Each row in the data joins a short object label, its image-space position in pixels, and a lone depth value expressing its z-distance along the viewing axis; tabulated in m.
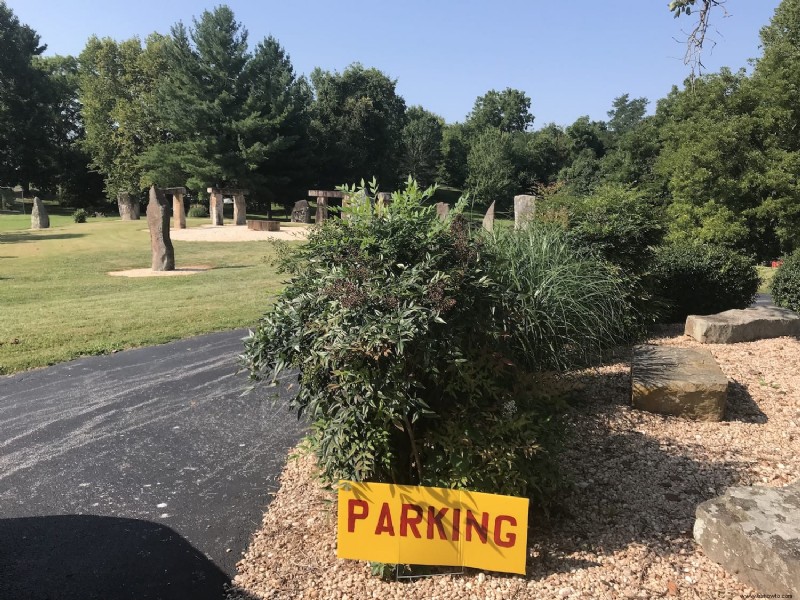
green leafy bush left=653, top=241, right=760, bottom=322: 7.35
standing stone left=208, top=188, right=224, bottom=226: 27.88
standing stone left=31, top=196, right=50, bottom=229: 26.62
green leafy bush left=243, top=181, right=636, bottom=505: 2.42
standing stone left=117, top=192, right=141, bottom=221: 35.06
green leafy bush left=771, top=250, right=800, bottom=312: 7.96
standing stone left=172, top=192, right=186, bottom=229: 25.98
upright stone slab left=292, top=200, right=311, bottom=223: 30.83
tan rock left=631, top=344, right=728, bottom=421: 4.13
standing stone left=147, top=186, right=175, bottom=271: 14.02
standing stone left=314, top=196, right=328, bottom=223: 22.23
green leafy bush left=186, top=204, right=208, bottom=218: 35.25
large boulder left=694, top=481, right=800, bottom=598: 2.32
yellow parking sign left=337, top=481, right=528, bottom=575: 2.52
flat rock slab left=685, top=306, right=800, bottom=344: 5.95
